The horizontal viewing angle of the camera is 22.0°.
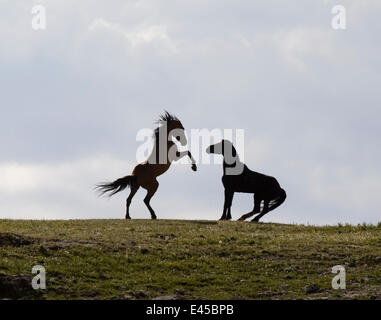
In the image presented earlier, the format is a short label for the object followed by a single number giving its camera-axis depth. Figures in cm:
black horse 3145
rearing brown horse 3109
